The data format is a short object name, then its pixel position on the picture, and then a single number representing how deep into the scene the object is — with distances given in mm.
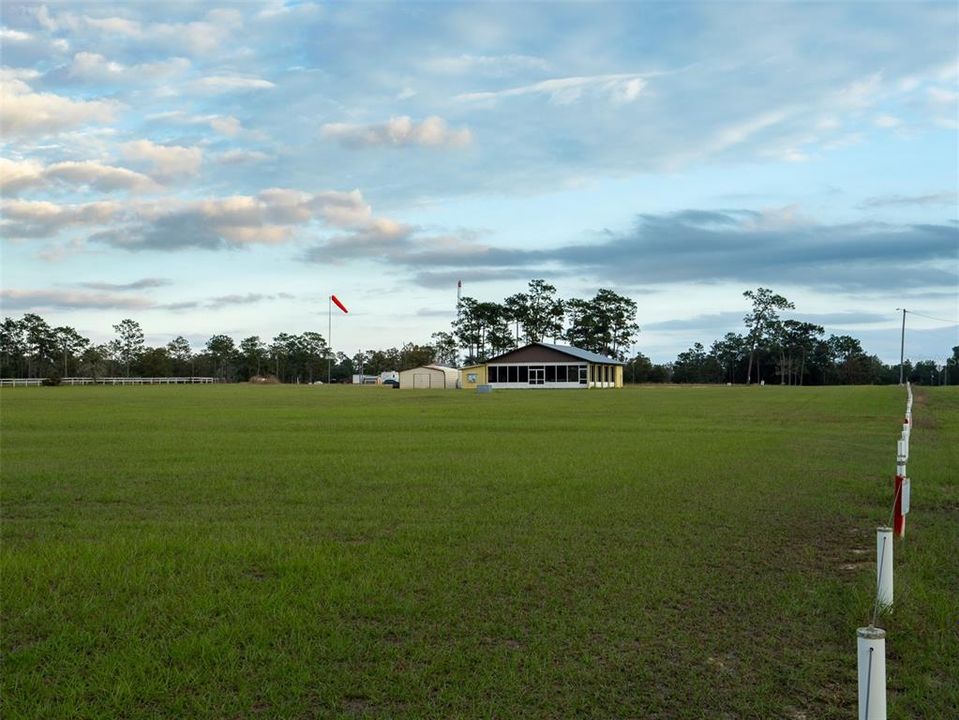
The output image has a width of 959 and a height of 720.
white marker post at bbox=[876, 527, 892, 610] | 6457
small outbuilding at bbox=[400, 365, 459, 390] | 87625
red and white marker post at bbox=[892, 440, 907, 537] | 8960
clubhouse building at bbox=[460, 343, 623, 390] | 81438
